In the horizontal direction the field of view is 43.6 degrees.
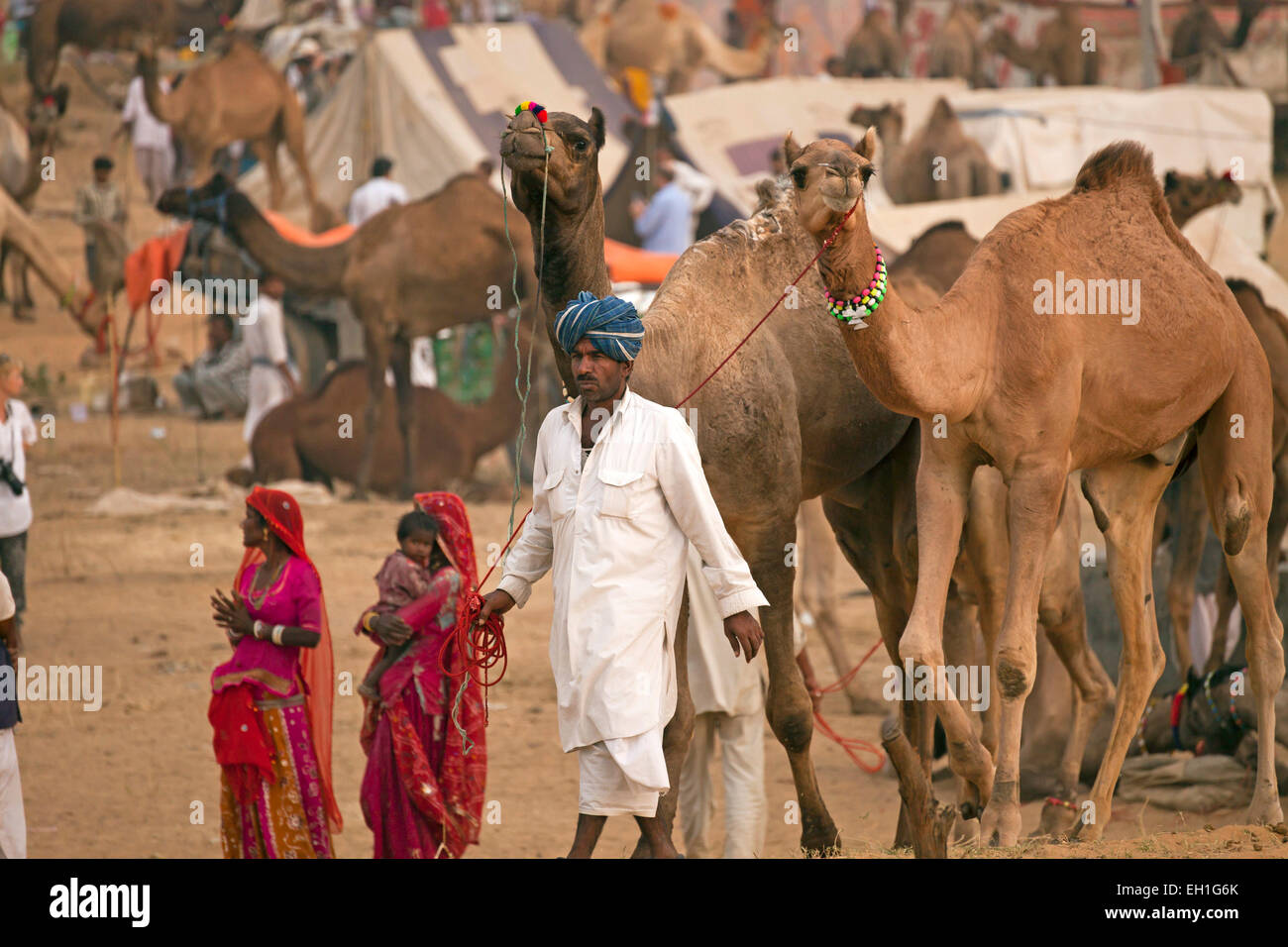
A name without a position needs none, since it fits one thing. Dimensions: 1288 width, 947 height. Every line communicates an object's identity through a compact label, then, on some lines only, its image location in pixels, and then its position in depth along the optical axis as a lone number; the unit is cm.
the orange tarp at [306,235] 1655
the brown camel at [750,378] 580
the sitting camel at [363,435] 1611
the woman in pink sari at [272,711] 682
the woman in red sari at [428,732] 689
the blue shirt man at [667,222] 1891
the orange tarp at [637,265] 1591
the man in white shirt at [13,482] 979
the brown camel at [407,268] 1619
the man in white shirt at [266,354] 1645
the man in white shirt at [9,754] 615
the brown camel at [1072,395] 540
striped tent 1972
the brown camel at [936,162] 2030
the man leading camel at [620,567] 493
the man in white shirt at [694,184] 1962
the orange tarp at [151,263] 1681
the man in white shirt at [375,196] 1842
